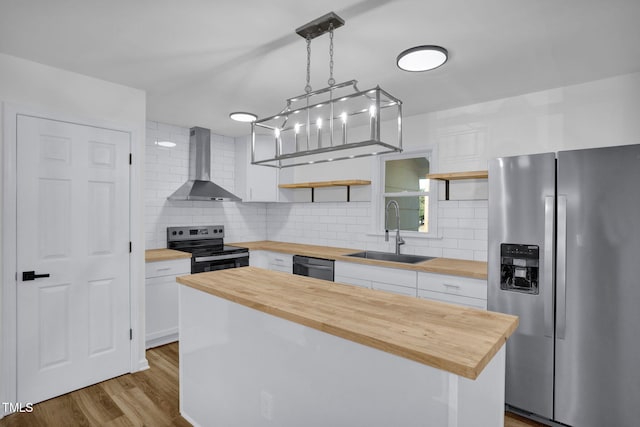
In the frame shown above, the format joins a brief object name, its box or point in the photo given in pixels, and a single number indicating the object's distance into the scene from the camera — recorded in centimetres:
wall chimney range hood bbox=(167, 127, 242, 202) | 409
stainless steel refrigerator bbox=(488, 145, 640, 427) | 201
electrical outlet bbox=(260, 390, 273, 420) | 167
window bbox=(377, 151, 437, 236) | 362
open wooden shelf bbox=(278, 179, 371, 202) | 394
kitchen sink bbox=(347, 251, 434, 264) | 350
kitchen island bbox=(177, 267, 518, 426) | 114
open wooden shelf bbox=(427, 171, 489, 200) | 302
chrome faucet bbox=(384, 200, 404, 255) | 362
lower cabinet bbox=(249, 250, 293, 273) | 407
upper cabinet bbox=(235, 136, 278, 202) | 456
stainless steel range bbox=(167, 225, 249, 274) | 373
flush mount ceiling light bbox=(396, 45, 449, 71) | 211
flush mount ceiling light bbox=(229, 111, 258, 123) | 343
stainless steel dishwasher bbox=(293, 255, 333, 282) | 362
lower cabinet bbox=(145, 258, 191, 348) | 335
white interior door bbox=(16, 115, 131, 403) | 237
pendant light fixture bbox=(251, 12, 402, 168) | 160
